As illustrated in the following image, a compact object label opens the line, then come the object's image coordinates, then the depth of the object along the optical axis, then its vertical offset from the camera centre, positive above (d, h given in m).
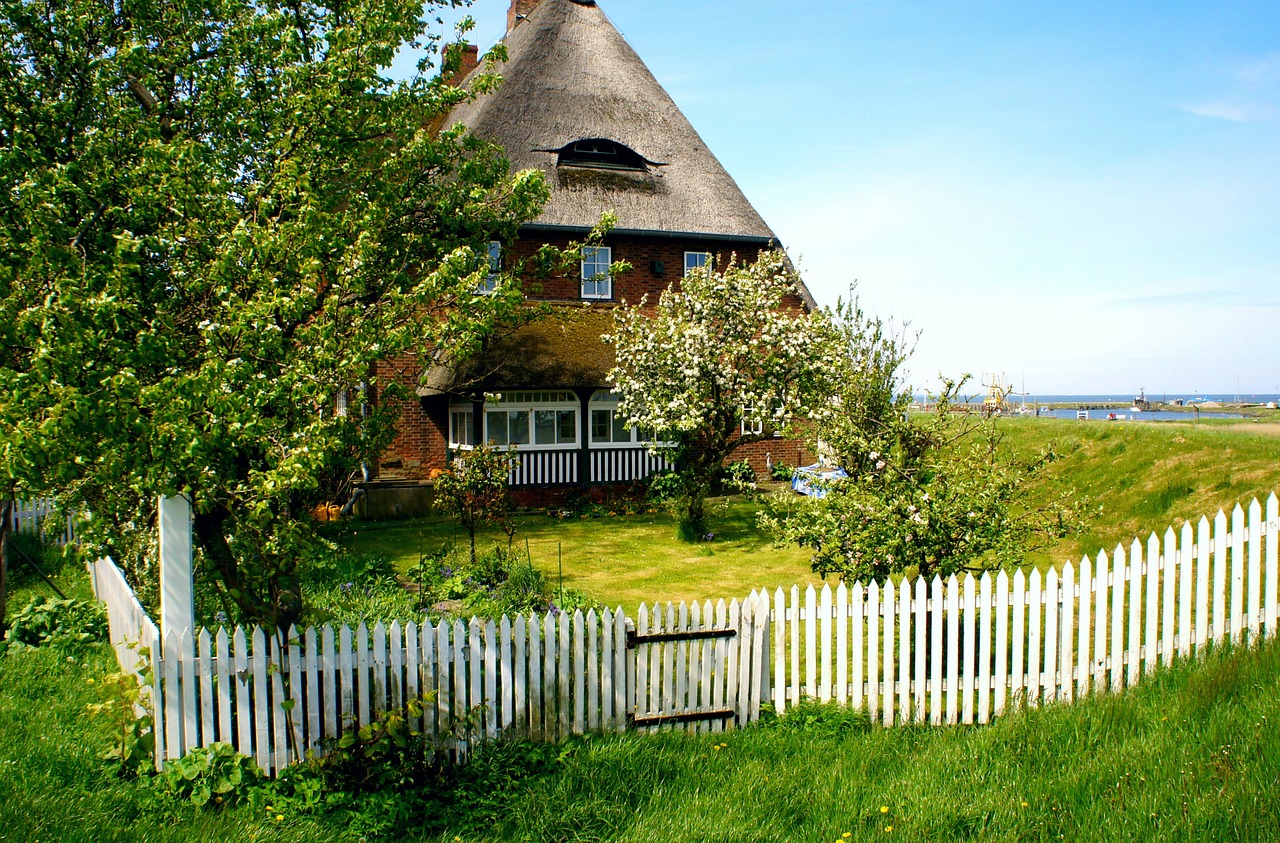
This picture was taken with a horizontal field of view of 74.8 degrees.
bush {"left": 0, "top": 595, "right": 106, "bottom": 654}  7.82 -2.18
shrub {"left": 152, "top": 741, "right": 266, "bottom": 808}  4.89 -2.23
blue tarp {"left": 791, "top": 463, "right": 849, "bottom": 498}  16.80 -1.63
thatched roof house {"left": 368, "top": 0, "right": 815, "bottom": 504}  19.09 +4.34
